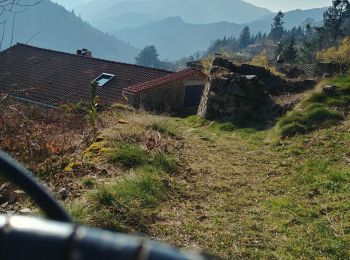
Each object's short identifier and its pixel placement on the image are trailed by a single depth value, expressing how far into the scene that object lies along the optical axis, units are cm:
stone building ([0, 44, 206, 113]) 2041
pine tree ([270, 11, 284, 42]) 12175
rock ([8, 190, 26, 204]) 440
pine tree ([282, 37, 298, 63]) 4809
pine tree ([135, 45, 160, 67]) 15132
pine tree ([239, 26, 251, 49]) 14725
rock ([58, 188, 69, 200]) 450
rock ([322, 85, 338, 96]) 969
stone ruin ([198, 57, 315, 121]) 1085
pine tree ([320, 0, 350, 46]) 5881
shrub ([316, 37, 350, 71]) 1209
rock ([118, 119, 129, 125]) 824
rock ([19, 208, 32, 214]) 365
